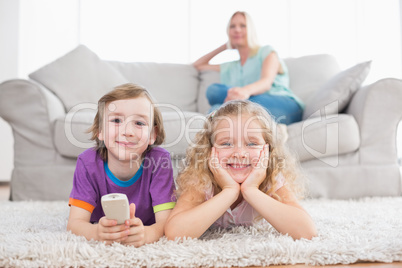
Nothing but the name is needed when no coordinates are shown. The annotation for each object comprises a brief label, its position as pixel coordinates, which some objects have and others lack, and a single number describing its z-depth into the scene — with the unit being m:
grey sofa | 1.85
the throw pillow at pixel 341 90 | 2.05
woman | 2.04
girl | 0.97
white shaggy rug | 0.79
